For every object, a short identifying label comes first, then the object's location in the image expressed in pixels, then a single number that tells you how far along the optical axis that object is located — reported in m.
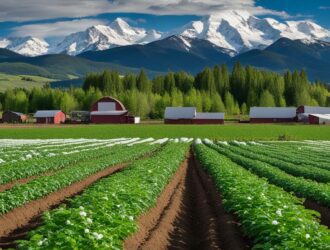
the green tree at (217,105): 175.62
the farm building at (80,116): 154.38
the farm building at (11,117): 159.66
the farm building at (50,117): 155.88
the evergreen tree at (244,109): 183.49
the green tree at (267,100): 181.90
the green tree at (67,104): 188.50
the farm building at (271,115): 151.88
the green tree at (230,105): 183.62
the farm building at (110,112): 154.00
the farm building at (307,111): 152.50
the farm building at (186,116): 147.80
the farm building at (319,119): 138.18
